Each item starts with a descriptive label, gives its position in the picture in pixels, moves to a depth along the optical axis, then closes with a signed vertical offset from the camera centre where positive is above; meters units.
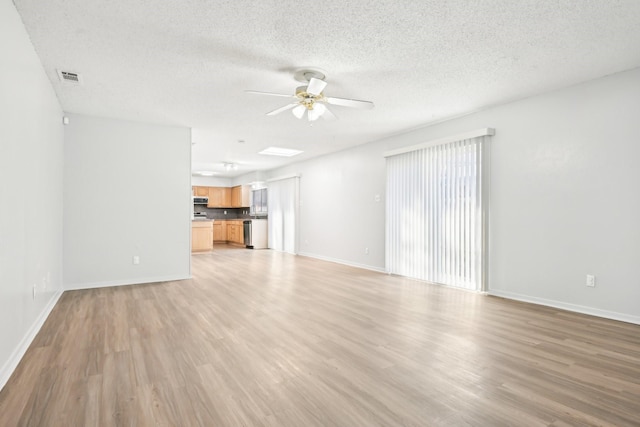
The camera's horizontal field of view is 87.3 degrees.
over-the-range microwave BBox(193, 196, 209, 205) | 12.23 +0.57
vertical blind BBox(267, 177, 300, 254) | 9.38 +0.06
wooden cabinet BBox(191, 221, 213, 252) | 9.29 -0.54
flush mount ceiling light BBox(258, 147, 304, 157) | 7.59 +1.51
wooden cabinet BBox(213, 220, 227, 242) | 12.74 -0.58
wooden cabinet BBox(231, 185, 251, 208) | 12.09 +0.73
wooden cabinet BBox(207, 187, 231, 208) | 12.88 +0.72
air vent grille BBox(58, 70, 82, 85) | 3.55 +1.50
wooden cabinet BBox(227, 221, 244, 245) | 11.80 -0.61
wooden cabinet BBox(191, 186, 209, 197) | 12.45 +0.92
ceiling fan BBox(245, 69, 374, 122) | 3.43 +1.23
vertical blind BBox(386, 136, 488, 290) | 4.74 +0.04
